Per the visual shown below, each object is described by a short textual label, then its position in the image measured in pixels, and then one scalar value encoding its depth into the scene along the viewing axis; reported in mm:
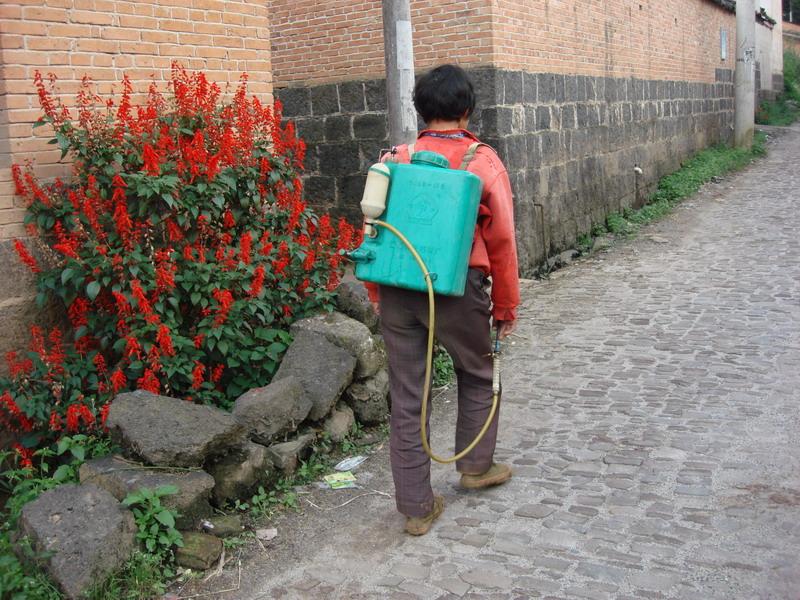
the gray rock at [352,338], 5211
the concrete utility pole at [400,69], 6090
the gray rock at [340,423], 4961
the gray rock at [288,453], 4484
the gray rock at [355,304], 5578
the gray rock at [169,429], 3939
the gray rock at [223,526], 3935
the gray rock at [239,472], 4180
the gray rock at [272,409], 4477
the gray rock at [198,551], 3701
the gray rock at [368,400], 5203
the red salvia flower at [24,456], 4227
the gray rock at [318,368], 4863
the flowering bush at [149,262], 4465
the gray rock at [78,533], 3355
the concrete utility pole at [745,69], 18922
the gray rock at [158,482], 3816
